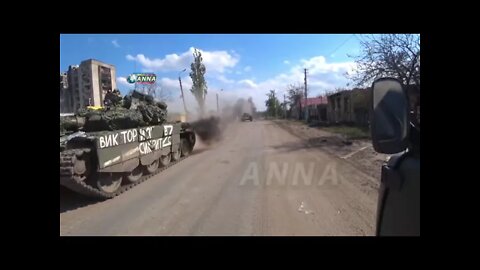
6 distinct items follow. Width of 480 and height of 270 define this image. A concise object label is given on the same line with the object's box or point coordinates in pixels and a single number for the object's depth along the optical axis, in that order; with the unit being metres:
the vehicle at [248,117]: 50.55
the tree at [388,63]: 15.32
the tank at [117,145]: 8.17
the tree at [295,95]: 76.31
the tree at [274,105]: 93.81
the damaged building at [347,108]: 31.78
